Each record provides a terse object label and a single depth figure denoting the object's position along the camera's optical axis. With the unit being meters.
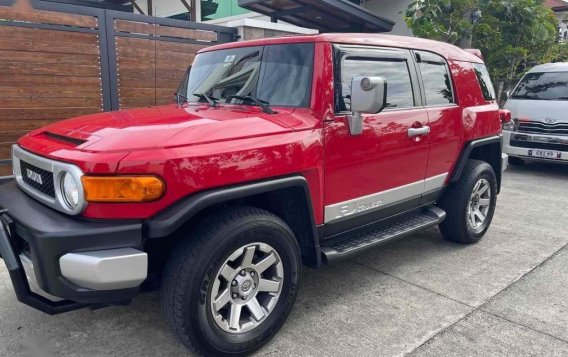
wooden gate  5.54
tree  8.96
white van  7.81
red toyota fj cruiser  2.30
